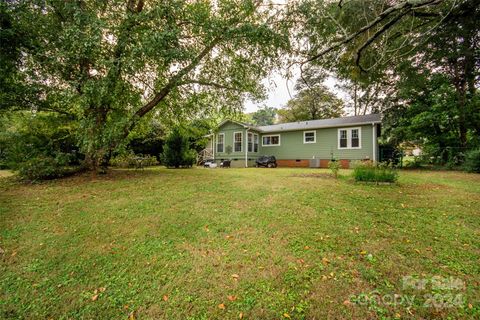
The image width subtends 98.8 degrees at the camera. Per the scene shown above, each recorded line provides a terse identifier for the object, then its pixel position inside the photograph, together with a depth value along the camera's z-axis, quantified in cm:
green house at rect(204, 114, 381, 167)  1513
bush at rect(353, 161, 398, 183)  705
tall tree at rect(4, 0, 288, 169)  609
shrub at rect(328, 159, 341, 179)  849
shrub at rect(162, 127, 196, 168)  1427
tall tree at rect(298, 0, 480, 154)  571
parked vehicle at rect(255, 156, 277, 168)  1759
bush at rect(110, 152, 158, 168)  1170
